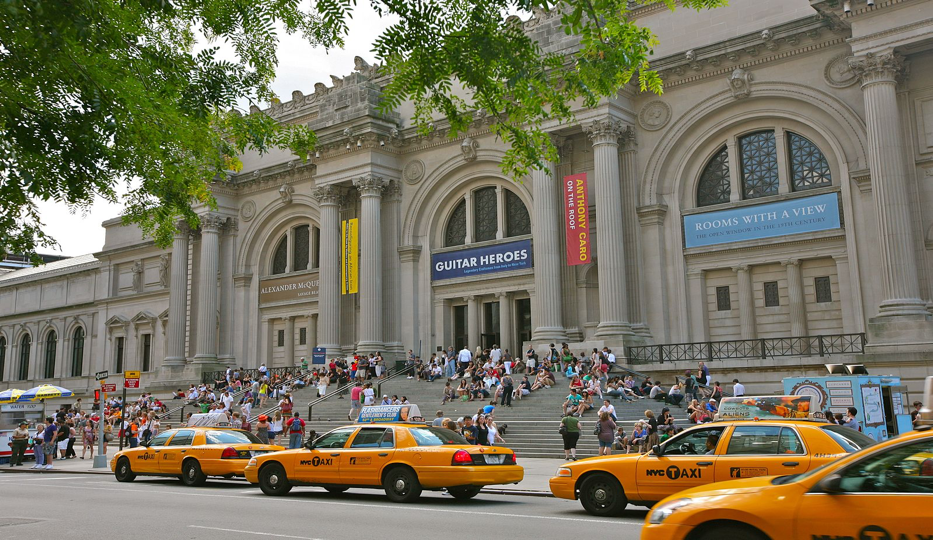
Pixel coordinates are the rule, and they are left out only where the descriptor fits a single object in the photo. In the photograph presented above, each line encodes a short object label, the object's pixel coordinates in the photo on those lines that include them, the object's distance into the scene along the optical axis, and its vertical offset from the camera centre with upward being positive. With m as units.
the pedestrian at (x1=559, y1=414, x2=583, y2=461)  21.31 -0.54
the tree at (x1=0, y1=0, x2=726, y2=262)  8.71 +4.04
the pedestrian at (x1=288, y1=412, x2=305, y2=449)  23.89 -0.43
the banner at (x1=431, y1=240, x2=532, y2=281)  36.19 +6.76
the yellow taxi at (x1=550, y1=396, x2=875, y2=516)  10.84 -0.70
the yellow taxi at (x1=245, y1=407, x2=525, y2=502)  13.88 -0.84
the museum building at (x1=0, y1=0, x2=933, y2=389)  26.81 +8.22
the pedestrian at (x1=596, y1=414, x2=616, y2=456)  20.36 -0.51
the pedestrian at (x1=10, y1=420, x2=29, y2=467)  27.89 -0.72
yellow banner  39.91 +7.47
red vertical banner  32.50 +7.37
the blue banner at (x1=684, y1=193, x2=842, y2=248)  28.88 +6.60
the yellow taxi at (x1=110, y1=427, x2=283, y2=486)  17.91 -0.76
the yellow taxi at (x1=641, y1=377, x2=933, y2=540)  5.88 -0.70
